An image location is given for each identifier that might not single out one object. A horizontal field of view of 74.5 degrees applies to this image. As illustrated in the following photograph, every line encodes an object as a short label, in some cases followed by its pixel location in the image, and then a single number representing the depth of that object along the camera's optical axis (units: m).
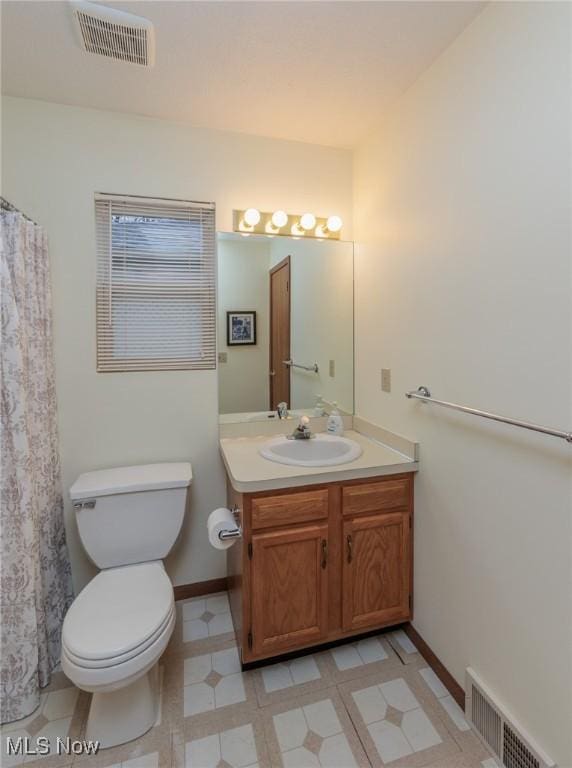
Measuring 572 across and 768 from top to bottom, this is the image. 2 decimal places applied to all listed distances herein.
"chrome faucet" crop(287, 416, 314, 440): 2.01
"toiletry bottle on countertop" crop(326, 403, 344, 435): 2.14
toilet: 1.24
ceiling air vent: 1.26
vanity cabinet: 1.54
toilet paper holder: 1.56
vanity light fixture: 2.03
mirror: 2.07
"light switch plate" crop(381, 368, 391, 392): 1.92
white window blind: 1.87
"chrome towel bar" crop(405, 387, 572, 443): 1.01
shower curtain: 1.36
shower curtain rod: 1.41
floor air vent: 1.14
